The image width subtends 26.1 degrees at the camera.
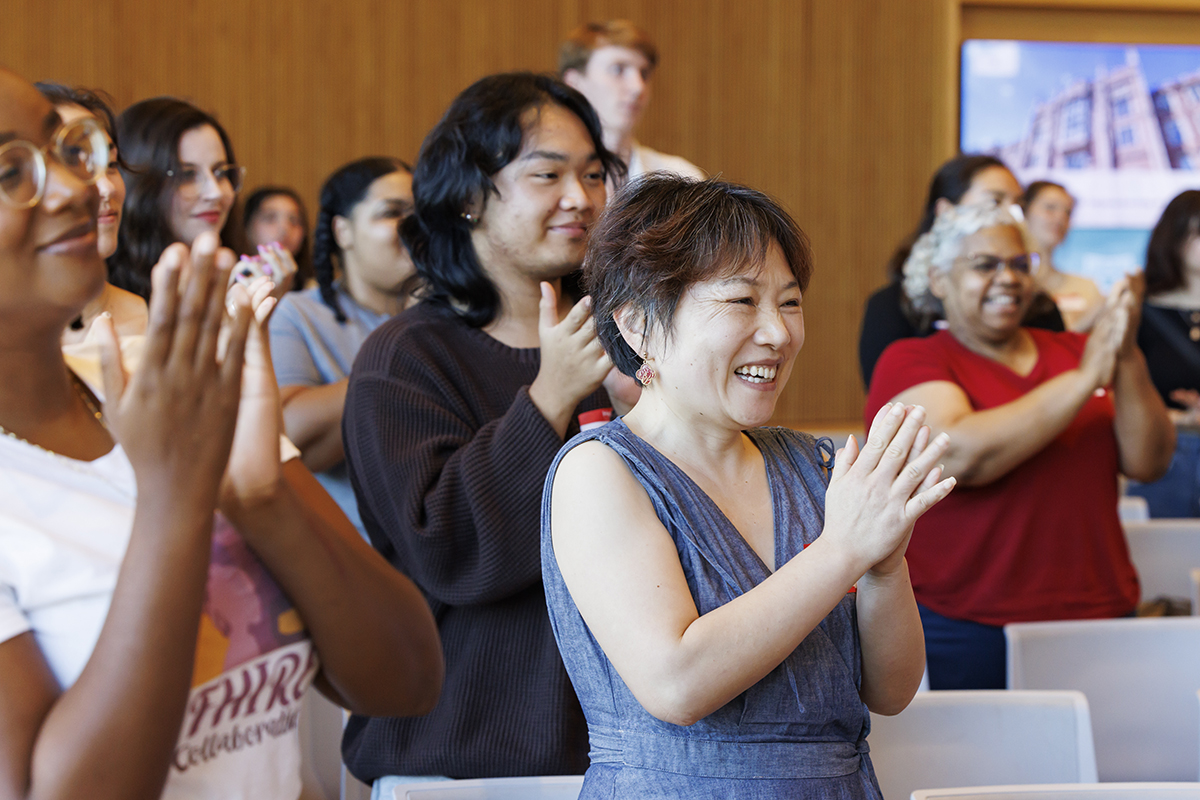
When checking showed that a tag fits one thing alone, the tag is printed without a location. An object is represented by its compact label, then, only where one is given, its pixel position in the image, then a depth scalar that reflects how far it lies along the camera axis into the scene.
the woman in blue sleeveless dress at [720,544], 2.10
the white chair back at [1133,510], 4.43
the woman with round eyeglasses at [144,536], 1.82
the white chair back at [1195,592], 3.27
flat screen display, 8.13
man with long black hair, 2.41
